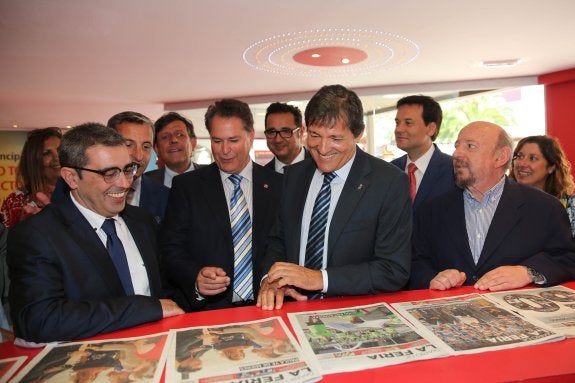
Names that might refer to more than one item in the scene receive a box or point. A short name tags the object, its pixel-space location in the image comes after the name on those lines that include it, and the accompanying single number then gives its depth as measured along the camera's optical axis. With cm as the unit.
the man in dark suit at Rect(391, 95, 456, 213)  355
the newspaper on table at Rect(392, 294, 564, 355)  131
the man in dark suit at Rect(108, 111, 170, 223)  290
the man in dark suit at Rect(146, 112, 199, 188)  390
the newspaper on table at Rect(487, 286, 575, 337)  146
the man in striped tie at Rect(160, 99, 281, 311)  238
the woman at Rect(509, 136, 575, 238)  400
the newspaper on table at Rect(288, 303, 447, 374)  122
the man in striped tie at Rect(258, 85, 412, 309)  186
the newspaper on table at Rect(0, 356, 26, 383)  121
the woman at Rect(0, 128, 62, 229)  333
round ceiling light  658
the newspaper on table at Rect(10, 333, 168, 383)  117
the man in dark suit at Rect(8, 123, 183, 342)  151
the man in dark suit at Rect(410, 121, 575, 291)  205
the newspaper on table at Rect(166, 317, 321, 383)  114
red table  113
